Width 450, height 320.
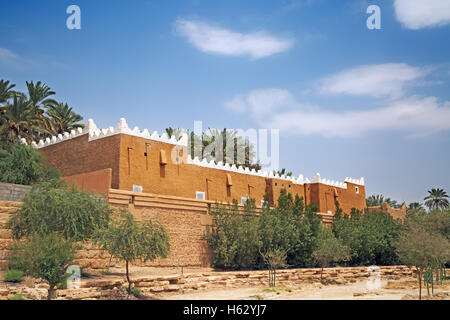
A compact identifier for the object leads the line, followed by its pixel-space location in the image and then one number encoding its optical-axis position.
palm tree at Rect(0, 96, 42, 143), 32.28
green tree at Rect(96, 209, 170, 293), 16.55
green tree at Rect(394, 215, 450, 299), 19.38
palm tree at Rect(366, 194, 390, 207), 69.34
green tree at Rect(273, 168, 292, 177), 53.56
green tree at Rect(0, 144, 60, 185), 24.51
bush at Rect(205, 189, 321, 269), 24.50
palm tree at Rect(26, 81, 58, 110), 37.44
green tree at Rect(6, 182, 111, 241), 16.52
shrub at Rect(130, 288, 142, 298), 16.88
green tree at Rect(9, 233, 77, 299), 14.18
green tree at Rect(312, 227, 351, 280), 27.02
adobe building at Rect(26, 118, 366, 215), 24.42
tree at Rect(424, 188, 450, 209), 73.24
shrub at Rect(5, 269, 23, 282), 15.41
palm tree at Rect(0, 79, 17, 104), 33.50
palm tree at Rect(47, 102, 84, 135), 39.44
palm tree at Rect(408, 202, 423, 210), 66.23
